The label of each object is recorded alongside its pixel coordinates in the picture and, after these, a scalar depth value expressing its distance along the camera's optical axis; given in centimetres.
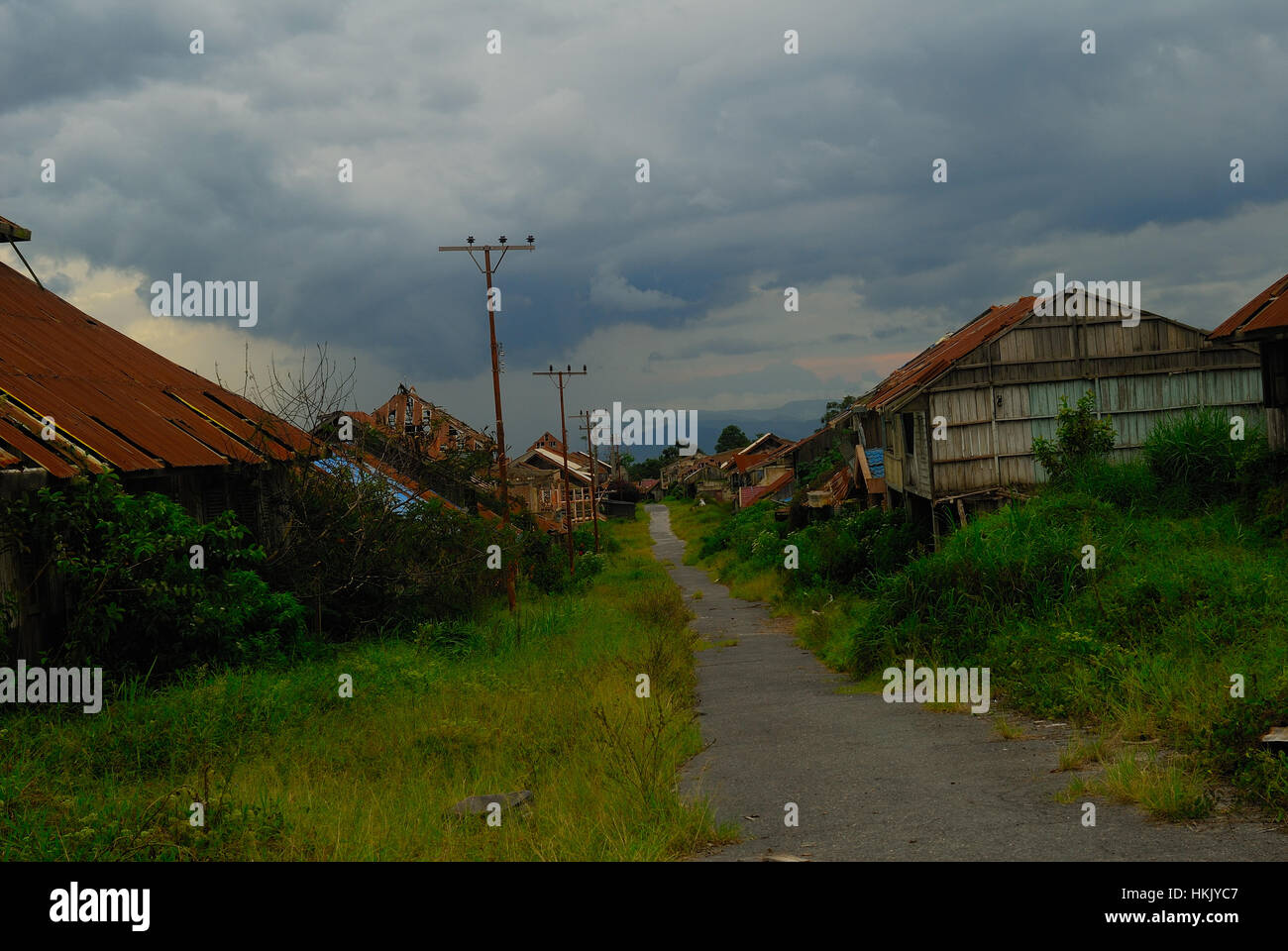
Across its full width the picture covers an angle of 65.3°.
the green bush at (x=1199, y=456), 1628
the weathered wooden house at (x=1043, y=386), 2131
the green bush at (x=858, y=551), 2398
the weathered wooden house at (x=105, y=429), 1038
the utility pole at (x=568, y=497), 3628
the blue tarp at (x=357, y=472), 1667
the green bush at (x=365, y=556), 1510
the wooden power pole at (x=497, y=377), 2212
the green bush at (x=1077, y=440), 1969
